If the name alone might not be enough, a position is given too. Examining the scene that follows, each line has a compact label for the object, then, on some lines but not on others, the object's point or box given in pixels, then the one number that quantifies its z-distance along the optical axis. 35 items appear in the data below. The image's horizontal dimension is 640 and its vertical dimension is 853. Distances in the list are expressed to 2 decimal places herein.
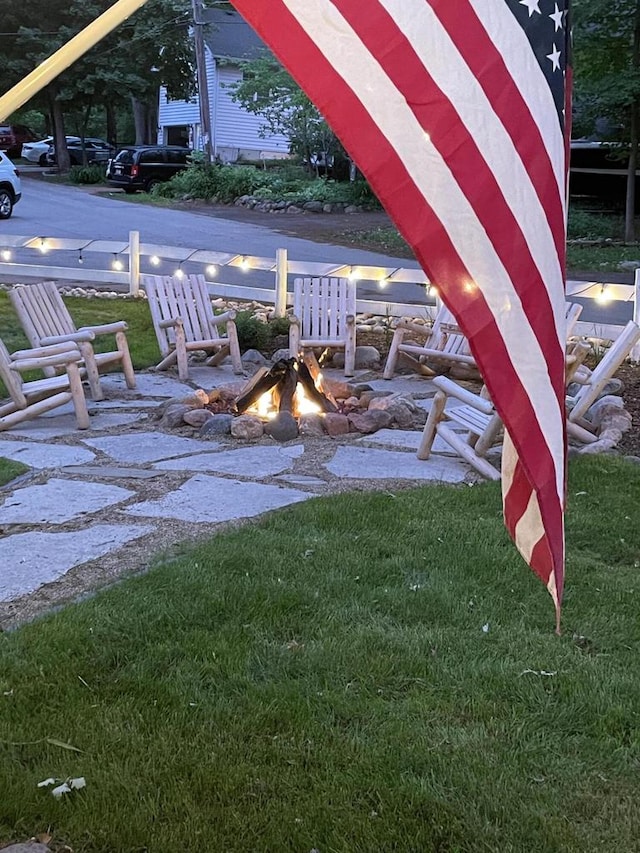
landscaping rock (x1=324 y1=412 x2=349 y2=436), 6.70
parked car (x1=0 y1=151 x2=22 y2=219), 21.34
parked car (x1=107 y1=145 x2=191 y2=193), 30.78
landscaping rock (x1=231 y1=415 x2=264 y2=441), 6.51
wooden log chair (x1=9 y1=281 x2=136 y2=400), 7.37
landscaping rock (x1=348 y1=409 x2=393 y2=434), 6.80
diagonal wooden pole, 1.75
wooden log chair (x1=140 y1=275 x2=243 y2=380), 8.52
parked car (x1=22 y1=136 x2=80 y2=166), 41.31
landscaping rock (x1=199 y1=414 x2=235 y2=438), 6.63
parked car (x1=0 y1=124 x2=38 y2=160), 42.38
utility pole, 29.50
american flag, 1.46
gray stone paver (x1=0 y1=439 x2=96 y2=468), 5.93
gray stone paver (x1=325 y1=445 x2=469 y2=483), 5.70
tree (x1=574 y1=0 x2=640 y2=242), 16.30
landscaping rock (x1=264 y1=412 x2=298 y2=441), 6.54
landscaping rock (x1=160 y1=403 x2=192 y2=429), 6.84
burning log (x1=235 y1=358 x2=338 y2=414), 7.12
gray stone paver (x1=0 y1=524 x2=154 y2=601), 4.04
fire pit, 6.64
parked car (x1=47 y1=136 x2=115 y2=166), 39.50
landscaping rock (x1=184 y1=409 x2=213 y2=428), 6.79
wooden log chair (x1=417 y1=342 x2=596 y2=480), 5.64
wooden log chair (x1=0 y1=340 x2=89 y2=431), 6.60
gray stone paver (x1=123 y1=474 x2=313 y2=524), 4.93
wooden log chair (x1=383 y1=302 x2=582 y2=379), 8.19
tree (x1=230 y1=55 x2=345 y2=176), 28.80
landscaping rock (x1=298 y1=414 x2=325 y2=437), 6.69
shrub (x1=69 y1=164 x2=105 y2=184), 33.66
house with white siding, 39.22
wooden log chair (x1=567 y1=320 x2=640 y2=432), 6.29
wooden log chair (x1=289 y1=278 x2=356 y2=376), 8.67
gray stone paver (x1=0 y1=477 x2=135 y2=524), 4.86
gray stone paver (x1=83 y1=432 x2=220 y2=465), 6.11
